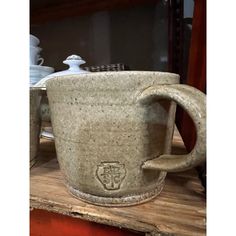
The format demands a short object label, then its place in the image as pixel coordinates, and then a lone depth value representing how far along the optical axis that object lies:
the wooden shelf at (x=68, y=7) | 1.04
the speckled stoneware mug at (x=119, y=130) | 0.19
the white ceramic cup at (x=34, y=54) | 0.47
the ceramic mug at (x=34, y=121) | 0.27
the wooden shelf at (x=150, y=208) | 0.19
